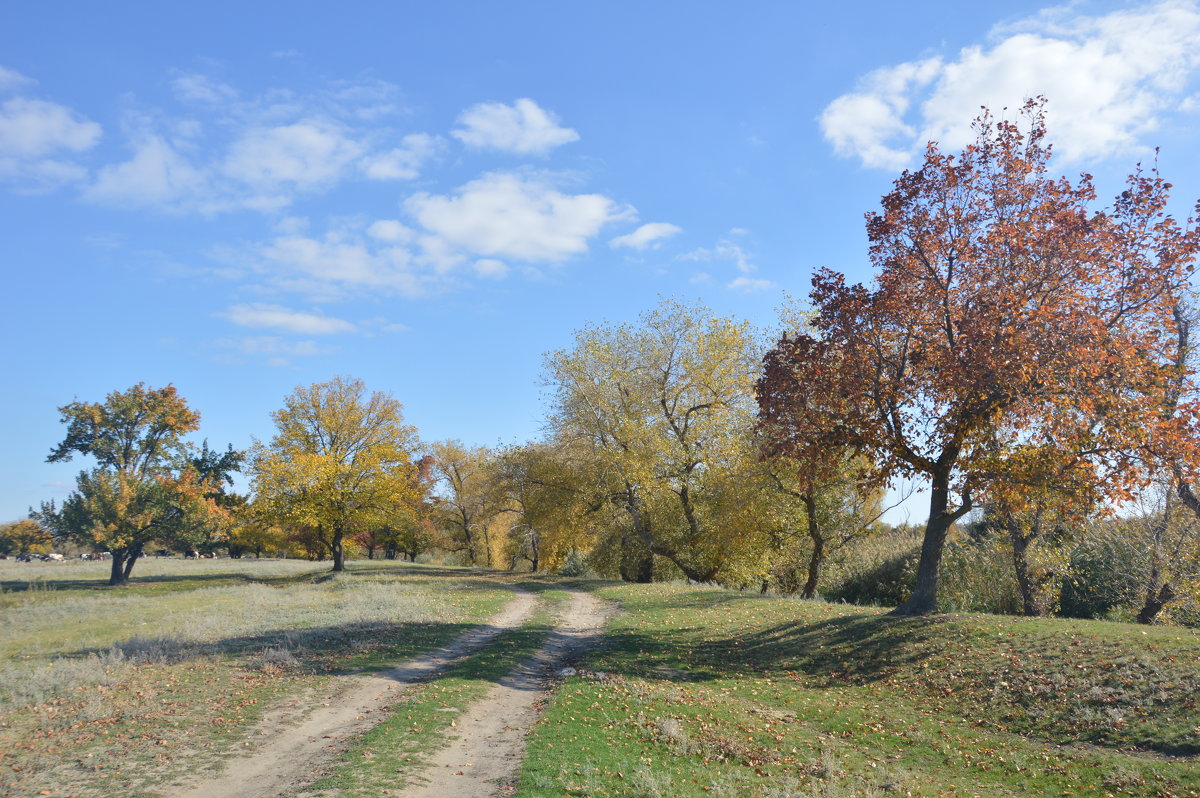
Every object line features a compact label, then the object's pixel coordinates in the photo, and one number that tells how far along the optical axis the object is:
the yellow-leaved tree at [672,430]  31.77
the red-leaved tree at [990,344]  13.29
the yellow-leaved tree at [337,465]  43.72
